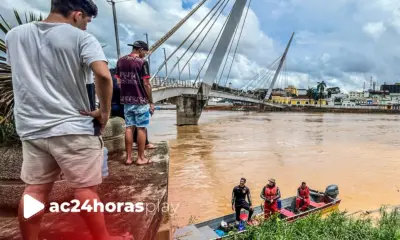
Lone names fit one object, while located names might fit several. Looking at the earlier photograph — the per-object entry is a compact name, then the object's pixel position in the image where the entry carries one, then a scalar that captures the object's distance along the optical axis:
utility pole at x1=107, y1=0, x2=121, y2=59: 14.43
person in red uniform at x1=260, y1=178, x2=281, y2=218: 5.86
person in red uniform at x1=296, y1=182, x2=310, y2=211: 6.50
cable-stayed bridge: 22.27
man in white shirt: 1.62
